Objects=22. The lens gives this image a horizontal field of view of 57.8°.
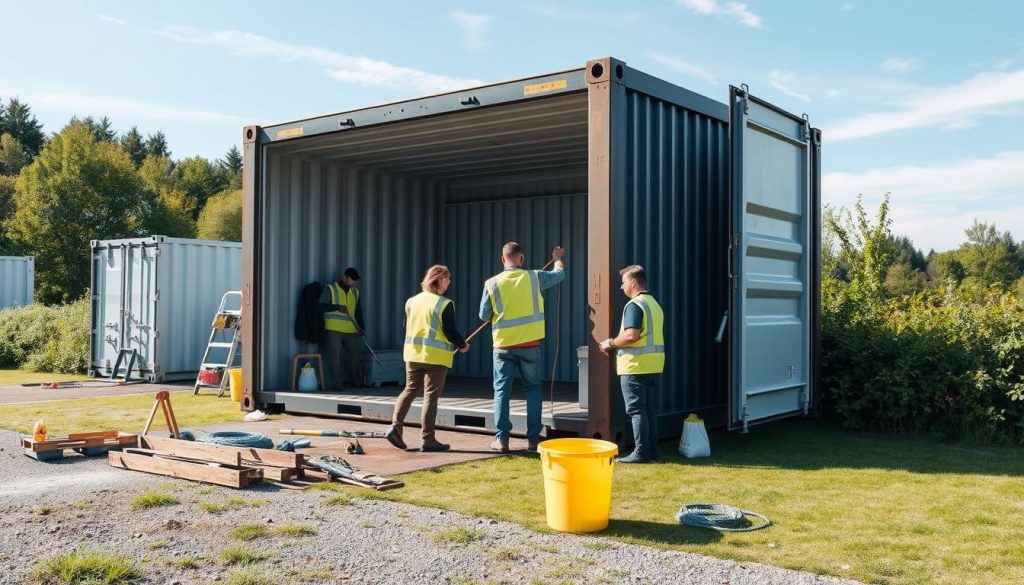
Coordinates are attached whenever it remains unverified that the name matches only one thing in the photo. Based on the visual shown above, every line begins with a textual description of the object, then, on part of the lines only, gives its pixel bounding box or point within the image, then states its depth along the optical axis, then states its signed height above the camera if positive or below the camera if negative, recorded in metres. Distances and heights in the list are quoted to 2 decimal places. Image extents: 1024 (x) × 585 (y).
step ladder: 13.27 -0.41
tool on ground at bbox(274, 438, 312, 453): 7.51 -1.08
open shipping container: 7.98 +1.05
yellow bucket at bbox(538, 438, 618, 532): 5.14 -0.95
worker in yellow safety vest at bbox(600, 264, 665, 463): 7.37 -0.29
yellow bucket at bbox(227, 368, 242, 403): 12.18 -0.88
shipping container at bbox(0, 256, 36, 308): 23.59 +0.87
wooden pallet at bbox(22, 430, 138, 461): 7.62 -1.08
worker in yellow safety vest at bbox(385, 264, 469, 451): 8.00 -0.28
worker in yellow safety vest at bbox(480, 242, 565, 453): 7.97 -0.15
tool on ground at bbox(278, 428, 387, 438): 8.84 -1.12
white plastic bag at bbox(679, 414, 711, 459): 7.80 -1.03
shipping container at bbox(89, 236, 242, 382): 15.62 +0.30
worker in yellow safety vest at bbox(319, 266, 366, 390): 11.77 -0.04
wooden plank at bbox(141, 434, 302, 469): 6.70 -1.02
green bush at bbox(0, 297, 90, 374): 17.77 -0.46
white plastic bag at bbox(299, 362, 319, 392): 11.28 -0.79
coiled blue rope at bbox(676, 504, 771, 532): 5.29 -1.16
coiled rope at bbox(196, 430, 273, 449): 7.38 -0.99
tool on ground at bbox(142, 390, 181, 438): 7.77 -0.86
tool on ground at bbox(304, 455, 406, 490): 6.42 -1.12
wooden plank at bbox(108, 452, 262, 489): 6.39 -1.12
